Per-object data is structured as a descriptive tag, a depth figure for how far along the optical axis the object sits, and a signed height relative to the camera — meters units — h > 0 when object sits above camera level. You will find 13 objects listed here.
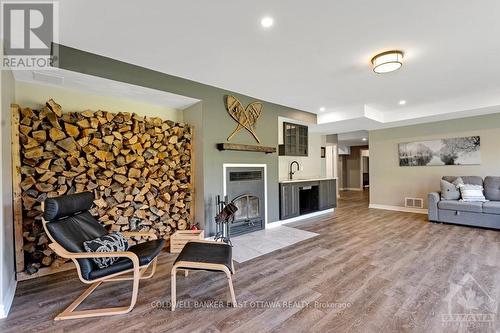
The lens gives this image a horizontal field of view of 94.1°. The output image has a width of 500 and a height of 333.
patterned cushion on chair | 2.04 -0.70
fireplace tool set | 3.36 -0.71
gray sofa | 4.30 -0.83
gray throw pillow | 4.88 -0.50
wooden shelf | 3.87 +0.38
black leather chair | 1.94 -0.69
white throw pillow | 4.60 -0.54
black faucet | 5.87 -0.09
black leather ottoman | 2.02 -0.83
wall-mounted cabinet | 5.36 +0.68
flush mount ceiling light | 2.81 +1.31
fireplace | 4.11 -0.50
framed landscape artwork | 5.22 +0.35
